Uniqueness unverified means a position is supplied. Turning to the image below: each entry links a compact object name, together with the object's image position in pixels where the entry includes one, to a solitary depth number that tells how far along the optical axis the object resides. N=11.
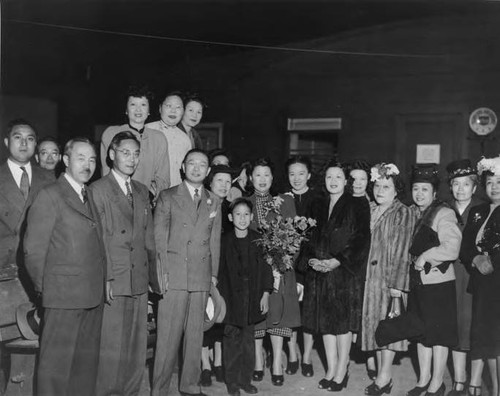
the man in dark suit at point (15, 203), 4.41
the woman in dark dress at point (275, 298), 5.05
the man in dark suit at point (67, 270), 3.76
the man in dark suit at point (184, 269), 4.46
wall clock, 8.13
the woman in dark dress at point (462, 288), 4.57
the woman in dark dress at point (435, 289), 4.57
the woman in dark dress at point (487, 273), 4.31
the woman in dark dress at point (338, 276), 4.85
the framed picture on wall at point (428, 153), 8.45
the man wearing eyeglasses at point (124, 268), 4.18
